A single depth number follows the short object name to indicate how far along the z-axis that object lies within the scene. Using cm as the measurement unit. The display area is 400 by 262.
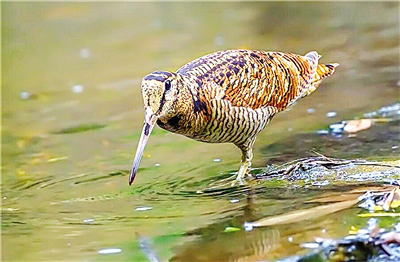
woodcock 1149
